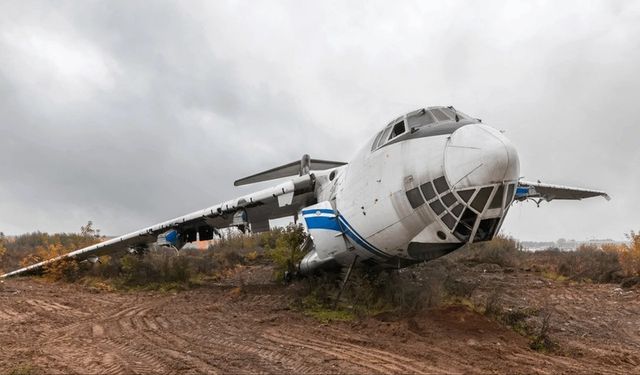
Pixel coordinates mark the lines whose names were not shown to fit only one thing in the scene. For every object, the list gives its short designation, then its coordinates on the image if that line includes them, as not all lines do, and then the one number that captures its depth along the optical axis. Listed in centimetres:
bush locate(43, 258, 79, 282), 1856
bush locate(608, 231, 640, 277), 1542
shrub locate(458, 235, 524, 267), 2102
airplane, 674
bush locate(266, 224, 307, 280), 1416
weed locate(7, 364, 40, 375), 546
